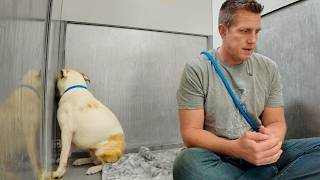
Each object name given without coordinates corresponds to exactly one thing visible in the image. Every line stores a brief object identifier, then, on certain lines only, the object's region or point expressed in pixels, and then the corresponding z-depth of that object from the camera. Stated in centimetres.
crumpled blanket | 113
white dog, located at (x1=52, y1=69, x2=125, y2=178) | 124
